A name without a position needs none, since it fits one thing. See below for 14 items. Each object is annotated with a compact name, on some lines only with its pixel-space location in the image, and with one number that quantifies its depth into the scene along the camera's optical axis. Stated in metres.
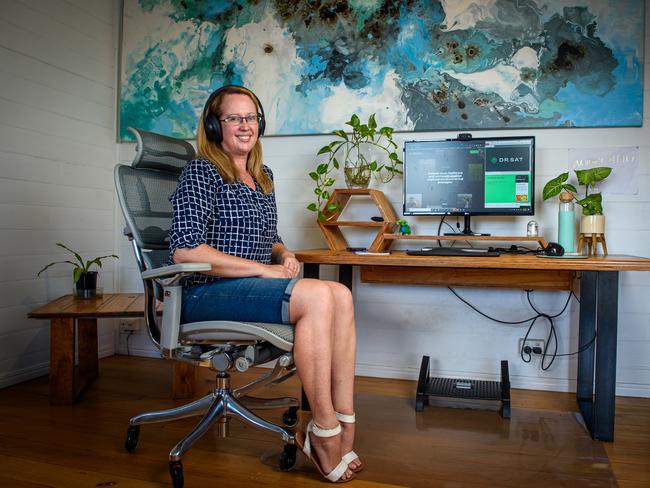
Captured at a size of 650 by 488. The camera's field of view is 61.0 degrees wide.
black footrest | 2.41
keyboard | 2.27
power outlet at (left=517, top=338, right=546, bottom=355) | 2.81
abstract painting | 2.66
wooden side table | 2.46
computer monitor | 2.56
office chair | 1.65
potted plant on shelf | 2.74
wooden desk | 2.07
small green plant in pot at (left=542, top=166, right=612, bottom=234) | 2.49
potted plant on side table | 2.80
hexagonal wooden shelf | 2.63
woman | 1.65
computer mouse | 2.24
